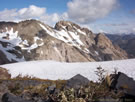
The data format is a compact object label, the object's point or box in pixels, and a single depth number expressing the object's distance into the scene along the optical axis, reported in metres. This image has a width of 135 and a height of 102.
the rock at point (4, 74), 13.80
